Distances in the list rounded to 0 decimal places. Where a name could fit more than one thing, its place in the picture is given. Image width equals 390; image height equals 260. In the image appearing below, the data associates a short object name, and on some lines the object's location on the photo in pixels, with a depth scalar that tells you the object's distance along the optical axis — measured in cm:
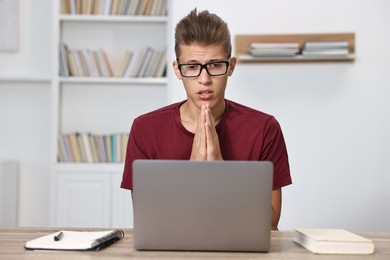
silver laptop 141
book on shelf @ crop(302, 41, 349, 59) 366
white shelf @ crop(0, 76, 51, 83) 434
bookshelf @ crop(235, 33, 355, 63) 370
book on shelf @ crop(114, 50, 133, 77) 434
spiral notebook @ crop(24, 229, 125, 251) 146
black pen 151
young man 212
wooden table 139
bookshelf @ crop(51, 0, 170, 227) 425
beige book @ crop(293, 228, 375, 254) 145
